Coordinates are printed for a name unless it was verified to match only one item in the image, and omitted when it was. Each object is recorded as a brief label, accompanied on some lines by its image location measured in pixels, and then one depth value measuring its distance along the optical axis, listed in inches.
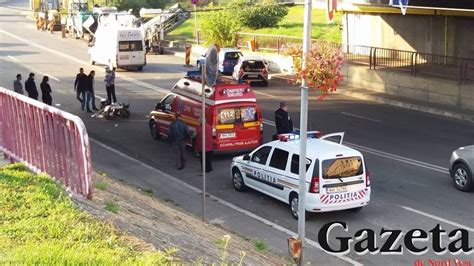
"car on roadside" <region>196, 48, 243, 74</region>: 1402.6
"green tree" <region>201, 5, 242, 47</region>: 1713.8
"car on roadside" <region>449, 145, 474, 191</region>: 557.9
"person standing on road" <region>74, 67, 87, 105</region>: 975.0
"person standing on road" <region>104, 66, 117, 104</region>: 986.7
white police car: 484.4
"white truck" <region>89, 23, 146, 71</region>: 1459.2
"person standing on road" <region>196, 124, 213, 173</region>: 661.3
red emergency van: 685.3
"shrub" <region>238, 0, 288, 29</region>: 1871.3
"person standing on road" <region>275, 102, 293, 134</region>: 686.5
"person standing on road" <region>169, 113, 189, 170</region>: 664.4
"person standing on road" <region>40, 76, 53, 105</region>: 911.7
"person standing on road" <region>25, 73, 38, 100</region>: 904.3
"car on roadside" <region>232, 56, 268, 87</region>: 1237.7
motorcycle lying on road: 932.0
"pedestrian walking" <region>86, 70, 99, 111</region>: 979.9
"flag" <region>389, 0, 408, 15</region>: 875.4
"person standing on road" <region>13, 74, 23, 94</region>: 896.9
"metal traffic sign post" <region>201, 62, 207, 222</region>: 455.2
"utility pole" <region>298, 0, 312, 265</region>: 334.6
